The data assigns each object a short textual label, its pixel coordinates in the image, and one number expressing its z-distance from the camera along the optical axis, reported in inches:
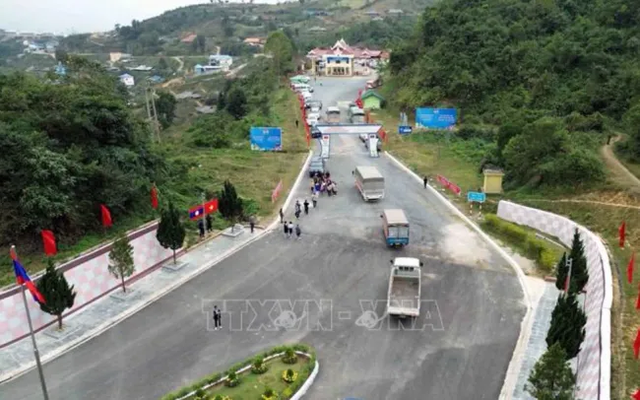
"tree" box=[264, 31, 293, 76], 3597.4
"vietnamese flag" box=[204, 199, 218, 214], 1158.2
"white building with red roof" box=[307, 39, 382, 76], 3806.6
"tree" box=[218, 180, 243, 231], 1235.2
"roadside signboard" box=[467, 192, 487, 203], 1311.5
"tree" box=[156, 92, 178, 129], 3294.5
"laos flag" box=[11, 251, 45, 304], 573.9
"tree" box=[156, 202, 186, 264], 1019.3
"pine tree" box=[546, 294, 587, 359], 671.8
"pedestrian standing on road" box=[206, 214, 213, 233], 1219.2
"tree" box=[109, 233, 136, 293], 916.0
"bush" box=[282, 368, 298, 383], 708.7
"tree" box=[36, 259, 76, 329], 802.8
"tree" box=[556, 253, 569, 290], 902.4
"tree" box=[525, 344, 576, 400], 575.8
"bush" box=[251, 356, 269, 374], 729.6
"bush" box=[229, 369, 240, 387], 700.7
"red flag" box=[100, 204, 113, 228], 1026.7
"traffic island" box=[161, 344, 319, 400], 679.1
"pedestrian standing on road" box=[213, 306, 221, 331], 850.8
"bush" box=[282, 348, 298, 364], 754.8
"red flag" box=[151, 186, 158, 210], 1151.0
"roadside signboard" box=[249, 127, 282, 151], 1863.9
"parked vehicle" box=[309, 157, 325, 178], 1669.5
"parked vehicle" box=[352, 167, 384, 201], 1424.7
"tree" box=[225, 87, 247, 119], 3062.7
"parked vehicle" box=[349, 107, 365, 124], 2388.0
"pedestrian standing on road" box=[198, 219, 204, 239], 1193.2
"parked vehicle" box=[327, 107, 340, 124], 2448.3
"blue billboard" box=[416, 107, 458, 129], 1865.2
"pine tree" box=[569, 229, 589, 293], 896.9
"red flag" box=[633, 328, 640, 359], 669.3
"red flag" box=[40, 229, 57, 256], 882.1
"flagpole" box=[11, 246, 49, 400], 561.3
